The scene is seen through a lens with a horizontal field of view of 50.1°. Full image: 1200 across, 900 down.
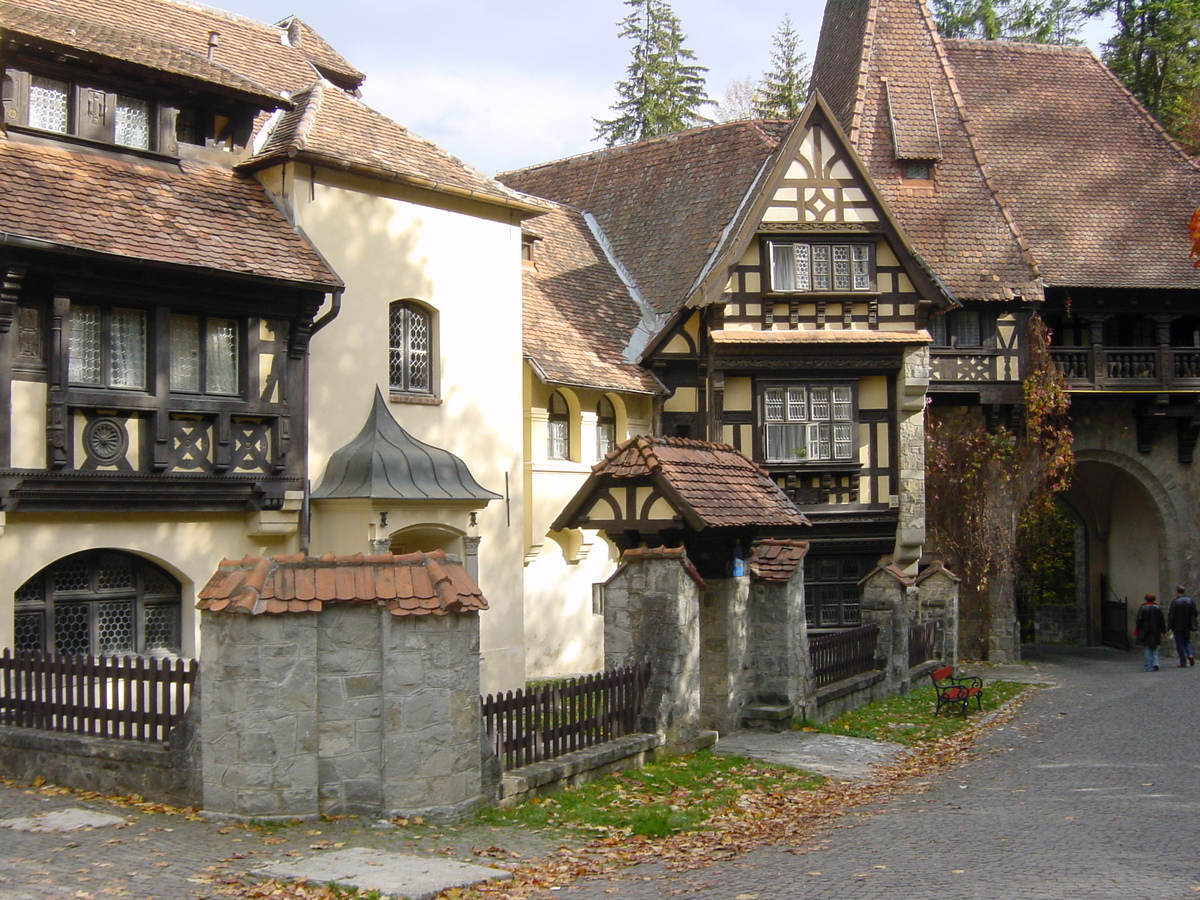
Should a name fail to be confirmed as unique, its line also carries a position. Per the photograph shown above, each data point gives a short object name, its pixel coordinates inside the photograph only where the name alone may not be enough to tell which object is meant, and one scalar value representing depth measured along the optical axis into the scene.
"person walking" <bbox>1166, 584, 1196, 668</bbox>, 26.83
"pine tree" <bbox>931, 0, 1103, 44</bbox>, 43.94
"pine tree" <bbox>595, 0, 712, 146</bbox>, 44.12
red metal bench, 18.11
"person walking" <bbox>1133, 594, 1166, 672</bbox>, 25.95
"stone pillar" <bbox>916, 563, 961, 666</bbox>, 23.88
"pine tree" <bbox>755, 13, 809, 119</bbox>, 46.69
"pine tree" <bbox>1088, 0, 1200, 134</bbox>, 36.81
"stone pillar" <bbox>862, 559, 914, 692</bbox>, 20.14
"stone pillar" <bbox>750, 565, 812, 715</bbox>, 15.80
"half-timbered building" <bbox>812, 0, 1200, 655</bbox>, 27.05
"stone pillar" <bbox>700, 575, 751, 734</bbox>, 15.03
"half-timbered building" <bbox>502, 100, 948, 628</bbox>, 24.19
